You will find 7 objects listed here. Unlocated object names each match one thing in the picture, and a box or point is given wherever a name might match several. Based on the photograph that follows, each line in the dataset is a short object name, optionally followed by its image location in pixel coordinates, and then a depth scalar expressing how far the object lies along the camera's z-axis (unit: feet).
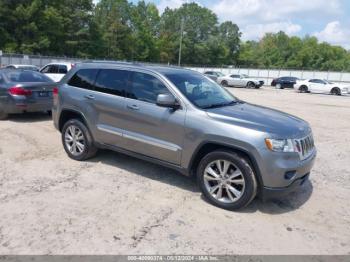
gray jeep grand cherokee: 13.41
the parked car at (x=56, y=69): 52.49
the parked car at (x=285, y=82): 123.24
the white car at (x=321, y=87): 98.95
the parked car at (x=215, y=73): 123.34
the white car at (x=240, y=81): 116.23
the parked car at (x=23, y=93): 28.91
